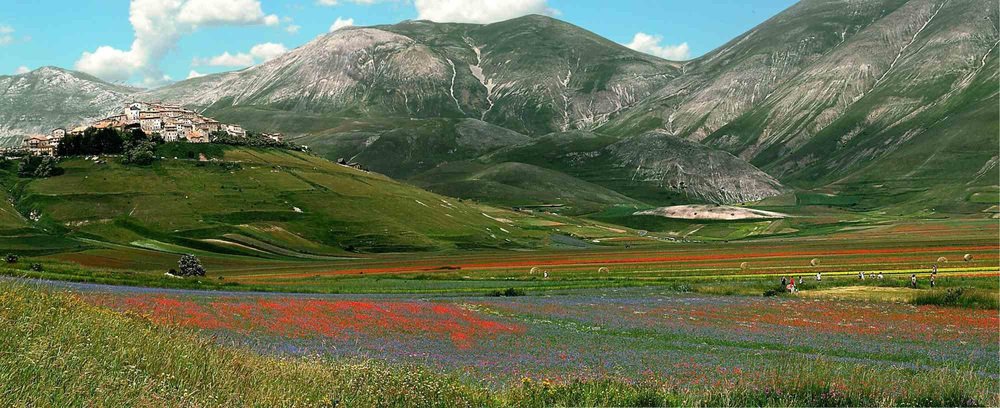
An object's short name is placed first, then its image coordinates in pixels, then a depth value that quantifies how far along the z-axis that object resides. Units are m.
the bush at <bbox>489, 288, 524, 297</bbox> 68.38
